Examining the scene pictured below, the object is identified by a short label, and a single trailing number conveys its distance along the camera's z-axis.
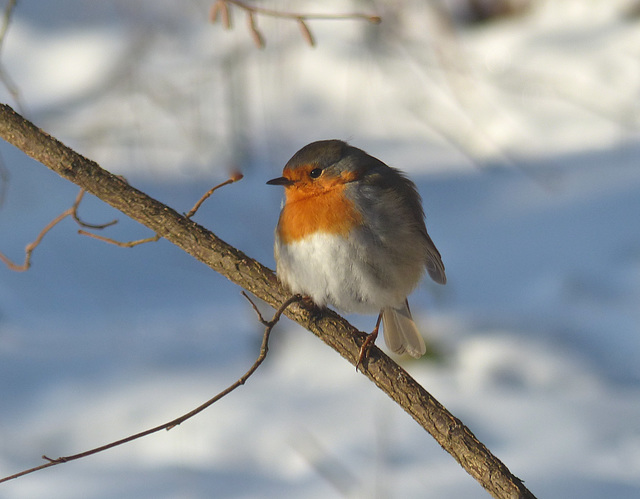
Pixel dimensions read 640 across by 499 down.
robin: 4.97
